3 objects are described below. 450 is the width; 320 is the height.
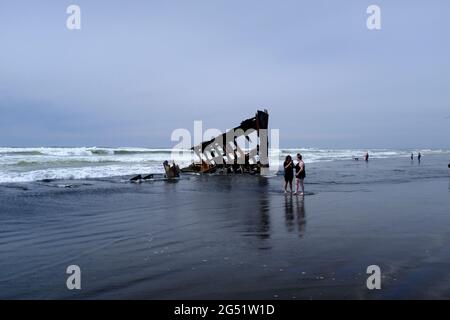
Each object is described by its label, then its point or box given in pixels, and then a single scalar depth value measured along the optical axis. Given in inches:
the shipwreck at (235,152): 1008.8
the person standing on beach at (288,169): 630.5
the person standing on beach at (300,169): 607.2
